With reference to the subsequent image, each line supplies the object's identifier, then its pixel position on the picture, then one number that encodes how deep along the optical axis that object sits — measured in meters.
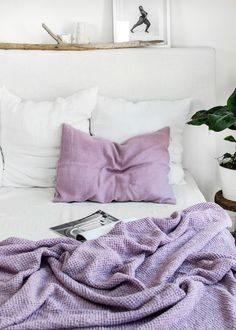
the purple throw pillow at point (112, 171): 2.08
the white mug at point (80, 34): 2.48
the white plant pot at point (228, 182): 2.23
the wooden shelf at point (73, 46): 2.44
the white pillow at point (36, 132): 2.26
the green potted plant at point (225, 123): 2.07
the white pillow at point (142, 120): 2.27
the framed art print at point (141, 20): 2.48
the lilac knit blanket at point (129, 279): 1.14
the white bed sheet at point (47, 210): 1.83
